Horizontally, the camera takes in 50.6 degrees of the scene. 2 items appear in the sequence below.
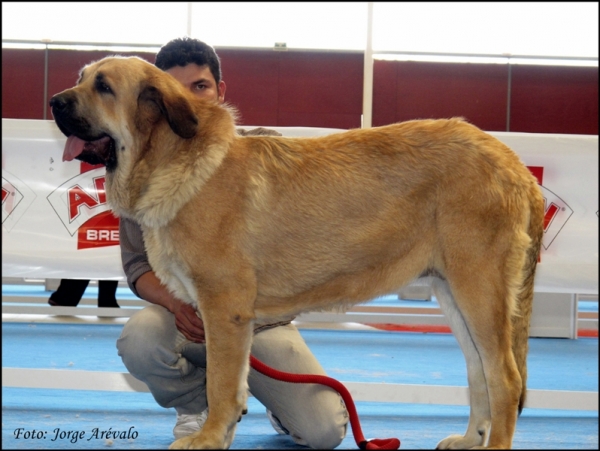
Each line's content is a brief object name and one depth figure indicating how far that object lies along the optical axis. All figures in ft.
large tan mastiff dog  7.95
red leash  8.94
